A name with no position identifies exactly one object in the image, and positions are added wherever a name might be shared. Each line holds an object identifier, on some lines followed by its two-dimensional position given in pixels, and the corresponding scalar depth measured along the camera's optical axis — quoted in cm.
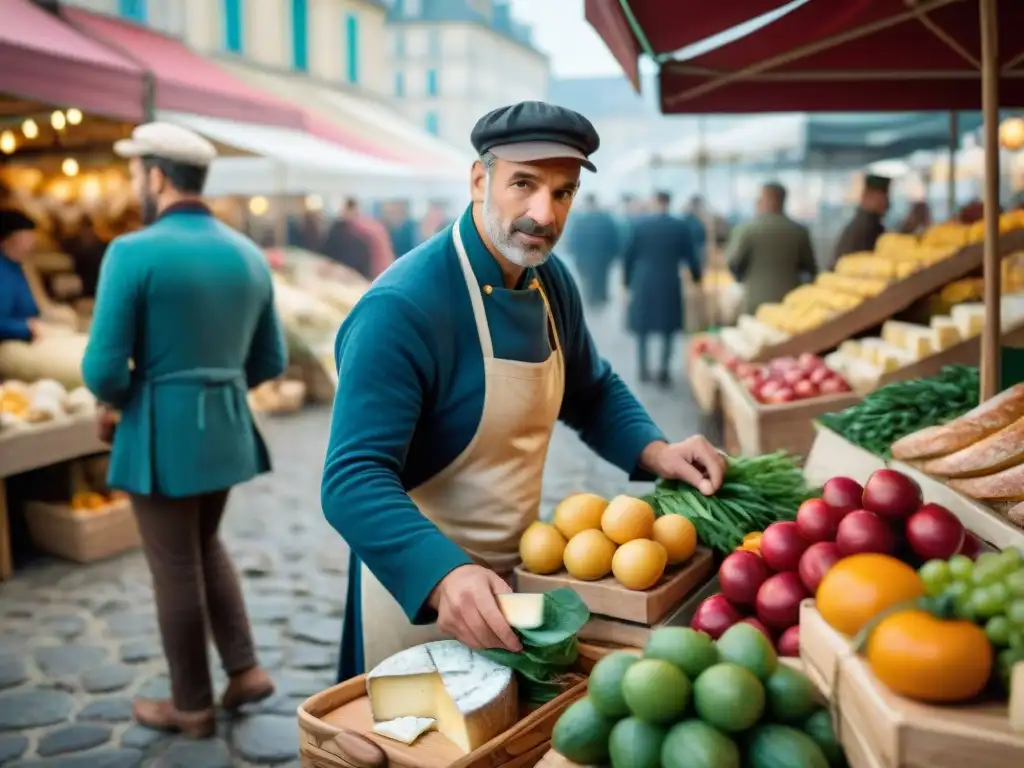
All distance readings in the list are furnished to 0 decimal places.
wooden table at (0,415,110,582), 601
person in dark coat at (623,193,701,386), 1194
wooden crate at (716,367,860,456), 527
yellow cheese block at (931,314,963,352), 531
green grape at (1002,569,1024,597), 153
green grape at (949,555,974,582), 163
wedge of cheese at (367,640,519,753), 183
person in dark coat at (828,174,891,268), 843
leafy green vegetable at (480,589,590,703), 195
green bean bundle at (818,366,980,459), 354
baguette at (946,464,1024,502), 231
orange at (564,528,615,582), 230
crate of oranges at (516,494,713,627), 221
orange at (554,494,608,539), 246
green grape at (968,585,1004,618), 154
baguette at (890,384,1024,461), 257
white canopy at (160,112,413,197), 902
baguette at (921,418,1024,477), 241
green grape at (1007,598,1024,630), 150
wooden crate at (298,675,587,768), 179
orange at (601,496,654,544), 238
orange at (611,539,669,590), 221
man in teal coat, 388
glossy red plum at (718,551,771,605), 211
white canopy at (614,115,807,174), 1397
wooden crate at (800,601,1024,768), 137
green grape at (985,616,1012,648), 150
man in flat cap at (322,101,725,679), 212
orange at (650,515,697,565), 240
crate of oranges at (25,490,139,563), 639
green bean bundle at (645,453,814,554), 253
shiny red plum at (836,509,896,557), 198
